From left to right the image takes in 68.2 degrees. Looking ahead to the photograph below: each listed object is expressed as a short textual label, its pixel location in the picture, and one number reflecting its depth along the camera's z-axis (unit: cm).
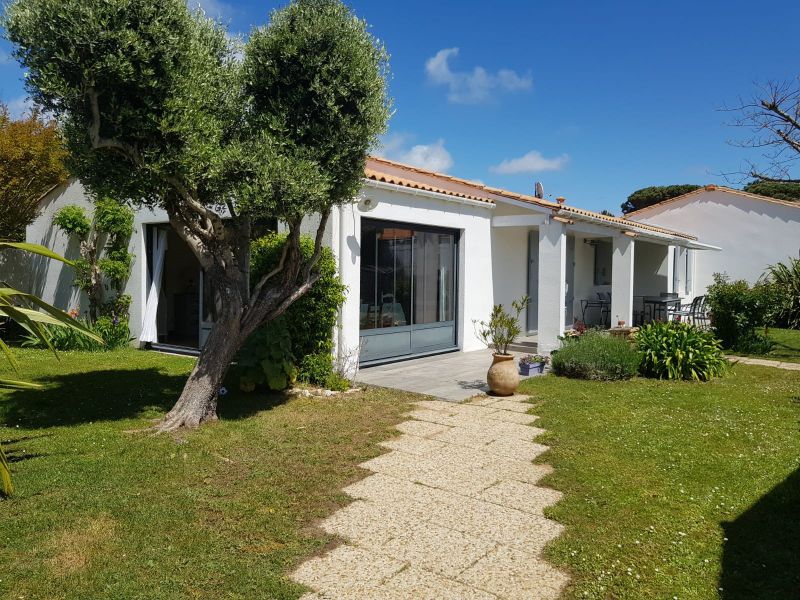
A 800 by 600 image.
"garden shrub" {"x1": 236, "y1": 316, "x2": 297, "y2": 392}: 862
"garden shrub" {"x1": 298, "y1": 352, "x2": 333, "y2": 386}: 945
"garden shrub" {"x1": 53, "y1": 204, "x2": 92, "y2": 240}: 1341
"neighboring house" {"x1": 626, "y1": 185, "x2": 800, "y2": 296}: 2155
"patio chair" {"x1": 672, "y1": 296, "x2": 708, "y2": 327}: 1815
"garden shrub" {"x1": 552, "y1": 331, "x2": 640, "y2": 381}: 1025
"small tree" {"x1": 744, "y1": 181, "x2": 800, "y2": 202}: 3381
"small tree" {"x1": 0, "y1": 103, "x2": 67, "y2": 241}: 1577
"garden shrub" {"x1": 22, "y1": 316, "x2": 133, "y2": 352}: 1288
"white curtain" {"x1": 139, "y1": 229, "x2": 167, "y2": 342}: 1302
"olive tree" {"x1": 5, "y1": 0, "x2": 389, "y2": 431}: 579
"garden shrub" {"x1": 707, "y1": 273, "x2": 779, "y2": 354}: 1376
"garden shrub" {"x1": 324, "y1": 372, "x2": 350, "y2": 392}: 925
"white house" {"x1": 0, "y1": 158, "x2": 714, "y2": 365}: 1079
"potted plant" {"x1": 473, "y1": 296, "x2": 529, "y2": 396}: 902
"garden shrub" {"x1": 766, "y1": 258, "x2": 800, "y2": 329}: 1360
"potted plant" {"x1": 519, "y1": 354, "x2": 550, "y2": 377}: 1073
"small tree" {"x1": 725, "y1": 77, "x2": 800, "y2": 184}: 1373
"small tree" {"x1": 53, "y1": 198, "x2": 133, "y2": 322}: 1289
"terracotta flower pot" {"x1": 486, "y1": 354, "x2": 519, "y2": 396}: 902
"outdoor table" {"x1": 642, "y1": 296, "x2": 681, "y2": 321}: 1764
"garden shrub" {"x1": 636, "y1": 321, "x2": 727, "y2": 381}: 1042
